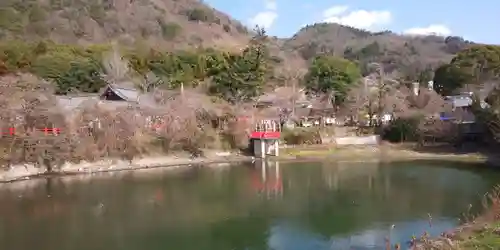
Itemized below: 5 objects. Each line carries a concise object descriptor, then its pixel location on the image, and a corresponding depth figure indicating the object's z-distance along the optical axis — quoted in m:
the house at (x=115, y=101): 26.41
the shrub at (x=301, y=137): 29.05
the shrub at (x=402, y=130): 28.30
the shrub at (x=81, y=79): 34.69
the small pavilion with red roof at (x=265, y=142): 26.50
